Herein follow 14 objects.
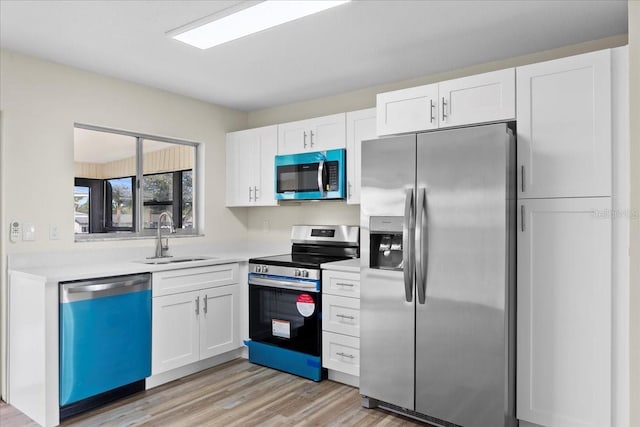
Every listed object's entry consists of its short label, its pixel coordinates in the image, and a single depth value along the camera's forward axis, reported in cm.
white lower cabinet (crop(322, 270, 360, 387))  318
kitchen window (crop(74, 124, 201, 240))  354
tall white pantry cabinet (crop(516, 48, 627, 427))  227
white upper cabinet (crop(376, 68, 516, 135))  256
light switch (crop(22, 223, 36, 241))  304
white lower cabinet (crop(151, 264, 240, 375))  327
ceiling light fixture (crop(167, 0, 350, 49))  226
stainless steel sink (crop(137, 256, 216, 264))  362
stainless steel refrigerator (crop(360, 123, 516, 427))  240
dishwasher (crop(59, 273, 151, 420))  272
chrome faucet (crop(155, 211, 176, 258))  383
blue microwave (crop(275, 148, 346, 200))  368
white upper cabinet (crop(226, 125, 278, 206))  420
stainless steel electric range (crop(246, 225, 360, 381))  339
